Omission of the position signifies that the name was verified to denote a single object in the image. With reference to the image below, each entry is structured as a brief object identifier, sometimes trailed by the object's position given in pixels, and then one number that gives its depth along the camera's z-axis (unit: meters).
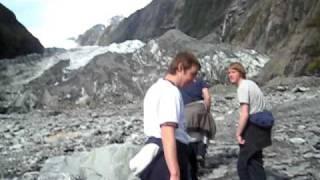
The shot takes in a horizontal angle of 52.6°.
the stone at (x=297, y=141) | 6.12
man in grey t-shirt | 3.57
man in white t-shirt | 2.44
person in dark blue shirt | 3.97
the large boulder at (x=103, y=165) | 4.31
